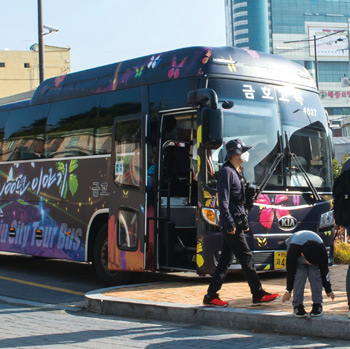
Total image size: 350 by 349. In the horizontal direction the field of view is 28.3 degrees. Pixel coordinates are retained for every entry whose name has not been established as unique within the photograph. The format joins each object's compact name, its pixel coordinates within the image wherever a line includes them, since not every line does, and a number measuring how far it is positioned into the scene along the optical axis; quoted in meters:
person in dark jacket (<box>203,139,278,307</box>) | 7.91
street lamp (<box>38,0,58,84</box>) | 22.50
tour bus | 9.64
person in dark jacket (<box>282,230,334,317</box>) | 6.99
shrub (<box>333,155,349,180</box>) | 16.77
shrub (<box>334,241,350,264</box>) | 13.04
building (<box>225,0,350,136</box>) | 166.50
